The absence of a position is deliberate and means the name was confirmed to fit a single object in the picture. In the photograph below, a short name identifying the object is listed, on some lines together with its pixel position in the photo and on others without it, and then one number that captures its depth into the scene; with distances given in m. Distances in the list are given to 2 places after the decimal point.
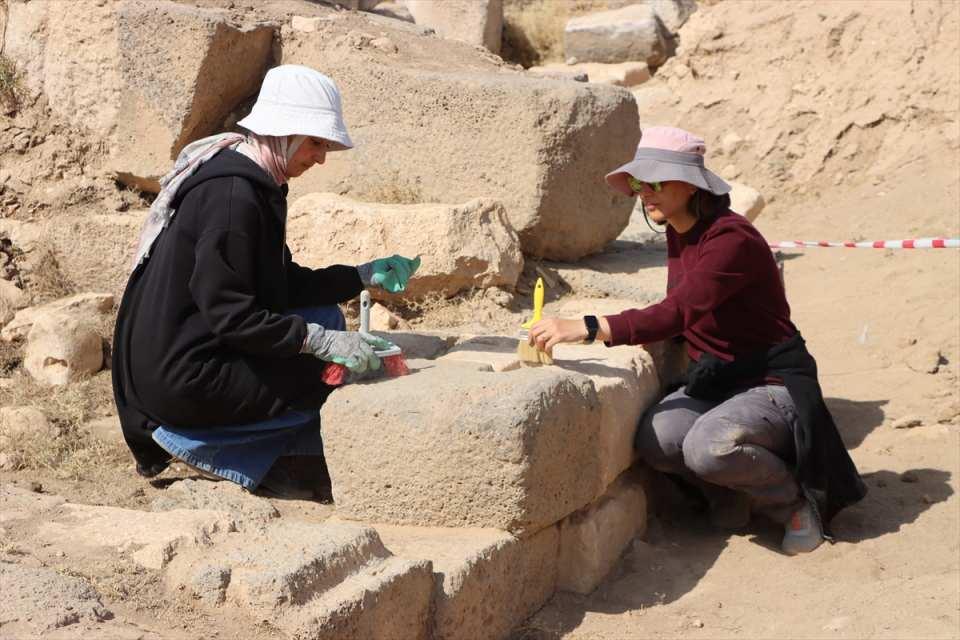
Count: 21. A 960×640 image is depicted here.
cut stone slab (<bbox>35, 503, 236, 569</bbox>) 2.91
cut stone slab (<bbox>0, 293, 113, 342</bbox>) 4.99
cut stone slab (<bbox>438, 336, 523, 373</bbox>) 3.88
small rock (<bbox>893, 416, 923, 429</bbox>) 5.24
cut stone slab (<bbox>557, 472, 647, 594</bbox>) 3.86
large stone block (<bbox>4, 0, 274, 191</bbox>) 5.46
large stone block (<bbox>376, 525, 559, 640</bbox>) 3.20
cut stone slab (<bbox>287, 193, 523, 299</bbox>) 5.01
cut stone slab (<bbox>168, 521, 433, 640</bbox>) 2.70
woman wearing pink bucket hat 3.99
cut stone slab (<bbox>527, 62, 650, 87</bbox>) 12.15
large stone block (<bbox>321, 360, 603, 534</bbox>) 3.39
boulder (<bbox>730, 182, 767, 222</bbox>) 7.79
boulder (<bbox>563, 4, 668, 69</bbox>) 12.45
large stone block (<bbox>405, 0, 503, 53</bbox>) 12.33
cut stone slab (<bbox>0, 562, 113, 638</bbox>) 2.45
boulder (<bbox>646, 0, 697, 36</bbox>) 13.05
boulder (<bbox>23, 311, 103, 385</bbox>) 4.75
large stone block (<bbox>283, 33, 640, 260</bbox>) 5.29
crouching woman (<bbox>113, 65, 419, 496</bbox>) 3.50
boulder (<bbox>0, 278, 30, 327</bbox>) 5.12
